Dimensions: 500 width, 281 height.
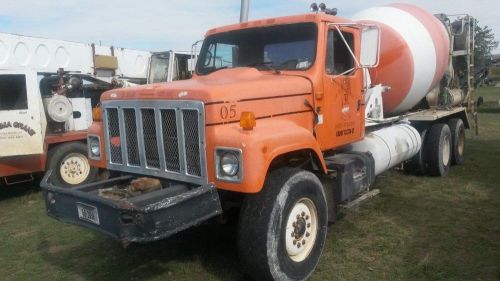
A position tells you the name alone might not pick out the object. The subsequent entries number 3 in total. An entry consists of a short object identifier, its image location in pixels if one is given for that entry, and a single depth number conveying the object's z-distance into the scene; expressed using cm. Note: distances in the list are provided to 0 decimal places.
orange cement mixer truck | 391
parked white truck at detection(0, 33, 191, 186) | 781
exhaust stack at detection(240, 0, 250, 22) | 921
